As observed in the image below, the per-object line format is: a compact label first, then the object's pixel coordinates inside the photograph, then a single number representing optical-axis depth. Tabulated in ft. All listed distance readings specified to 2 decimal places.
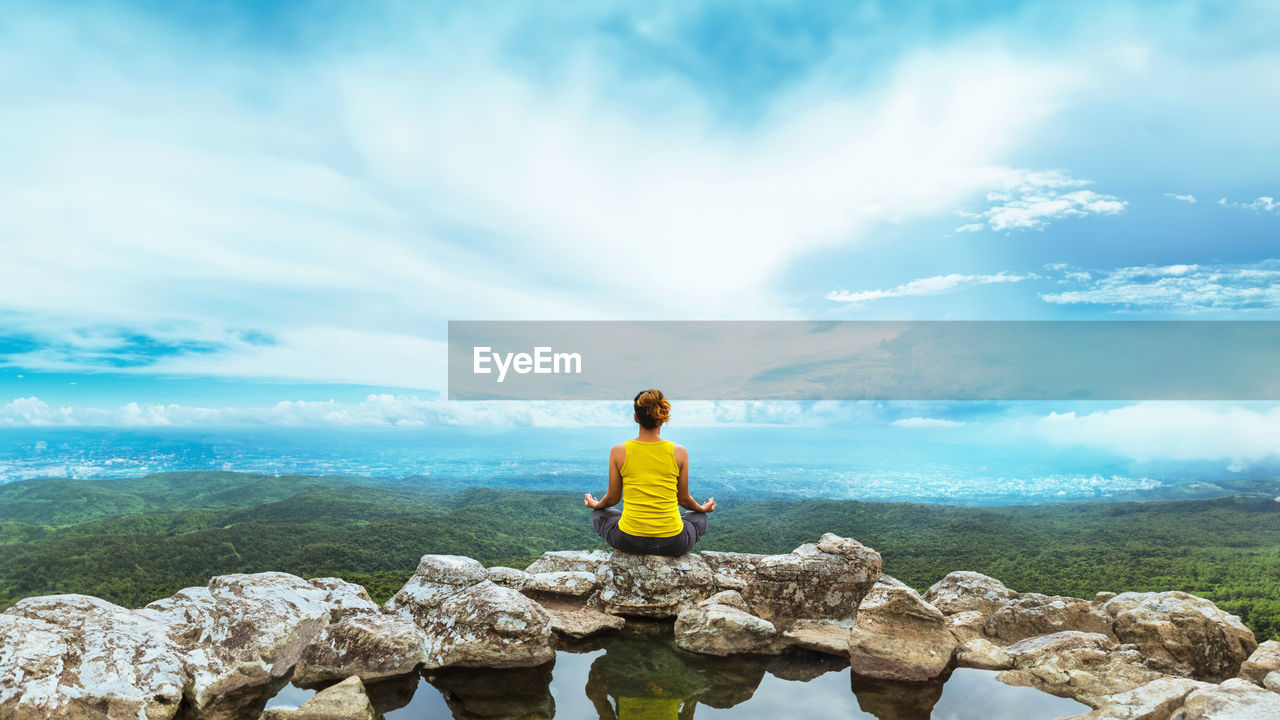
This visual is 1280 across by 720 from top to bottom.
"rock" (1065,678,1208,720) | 13.93
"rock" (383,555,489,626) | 21.25
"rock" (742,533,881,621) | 22.76
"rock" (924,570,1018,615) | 24.14
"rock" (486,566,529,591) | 25.44
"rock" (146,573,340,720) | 16.62
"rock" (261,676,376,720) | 14.21
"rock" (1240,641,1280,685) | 16.43
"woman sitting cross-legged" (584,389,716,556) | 22.22
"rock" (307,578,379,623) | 21.39
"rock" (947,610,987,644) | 20.90
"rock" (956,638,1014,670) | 18.74
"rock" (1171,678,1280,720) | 12.72
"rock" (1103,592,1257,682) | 18.13
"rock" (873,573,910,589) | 21.62
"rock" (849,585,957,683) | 18.21
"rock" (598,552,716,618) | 22.89
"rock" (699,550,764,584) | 26.25
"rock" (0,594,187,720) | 14.21
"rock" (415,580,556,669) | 18.67
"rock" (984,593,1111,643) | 21.20
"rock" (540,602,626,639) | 21.04
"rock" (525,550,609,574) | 27.25
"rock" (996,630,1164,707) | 17.11
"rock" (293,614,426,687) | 17.58
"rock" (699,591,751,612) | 22.57
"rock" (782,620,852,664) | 19.97
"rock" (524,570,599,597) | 24.02
